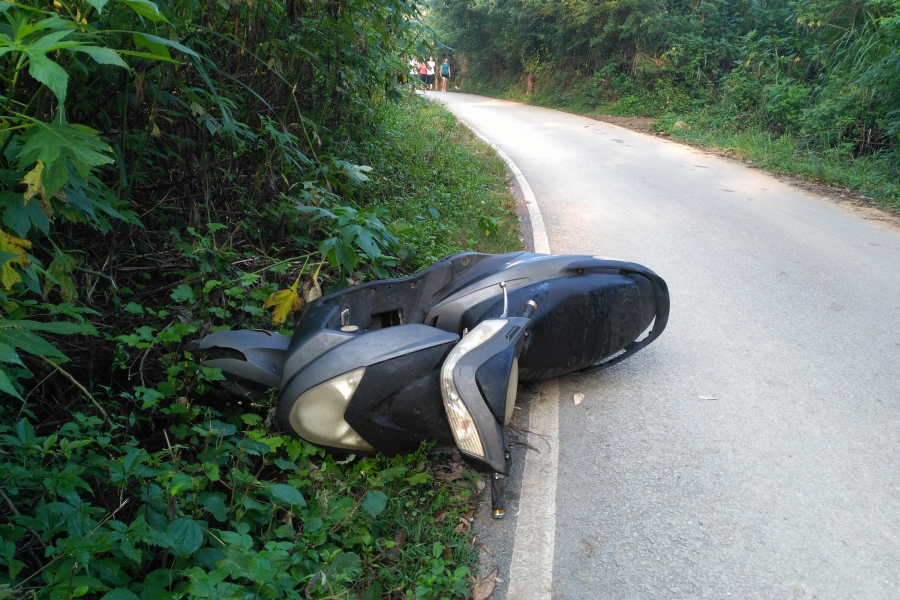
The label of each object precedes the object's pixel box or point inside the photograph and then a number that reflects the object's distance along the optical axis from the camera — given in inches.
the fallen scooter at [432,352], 119.4
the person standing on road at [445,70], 1253.9
